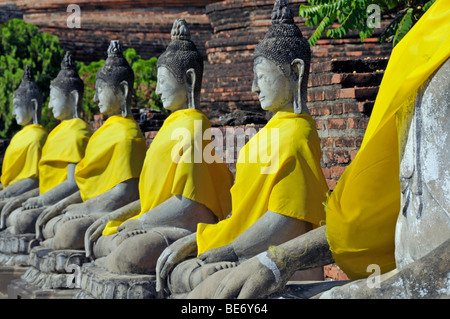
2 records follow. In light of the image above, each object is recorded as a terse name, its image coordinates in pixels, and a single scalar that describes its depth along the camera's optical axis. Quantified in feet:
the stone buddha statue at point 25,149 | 25.96
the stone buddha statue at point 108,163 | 19.12
